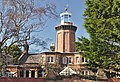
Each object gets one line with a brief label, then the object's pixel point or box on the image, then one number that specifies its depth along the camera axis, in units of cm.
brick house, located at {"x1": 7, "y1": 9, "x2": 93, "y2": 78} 5239
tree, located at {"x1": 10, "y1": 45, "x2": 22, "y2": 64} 4876
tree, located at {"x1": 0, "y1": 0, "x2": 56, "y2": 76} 2584
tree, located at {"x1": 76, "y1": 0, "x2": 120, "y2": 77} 2608
